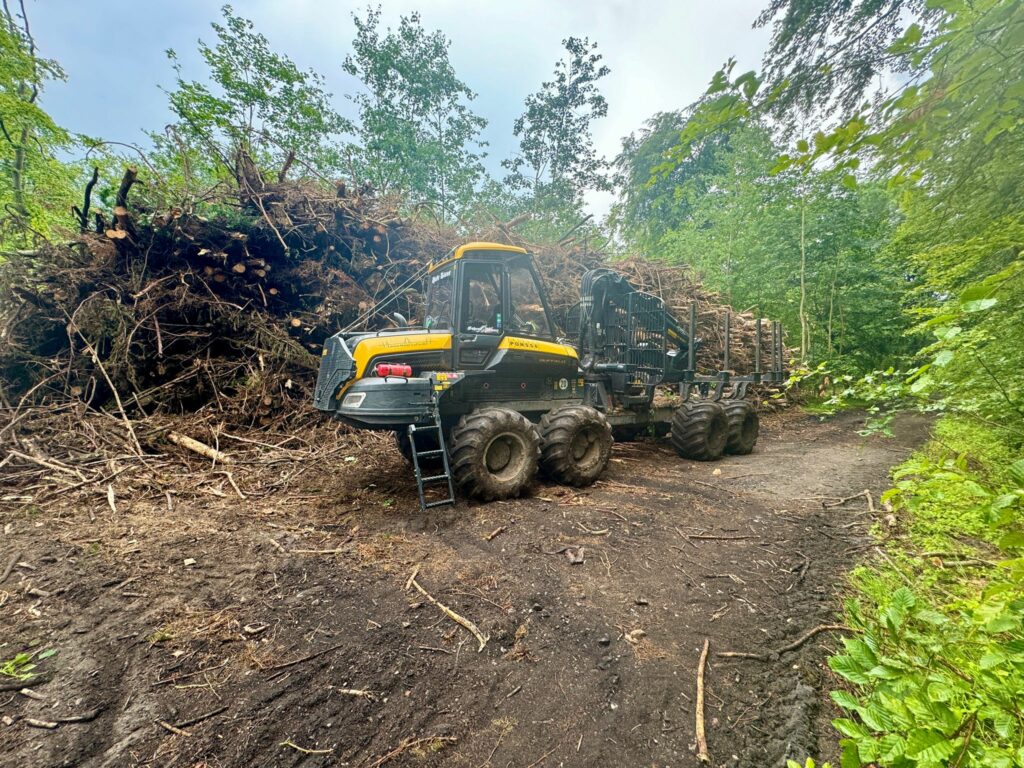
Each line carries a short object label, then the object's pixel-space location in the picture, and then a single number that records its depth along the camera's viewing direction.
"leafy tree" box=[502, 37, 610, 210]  19.16
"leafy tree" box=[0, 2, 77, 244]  8.79
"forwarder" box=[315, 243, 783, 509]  4.02
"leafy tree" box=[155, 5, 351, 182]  12.51
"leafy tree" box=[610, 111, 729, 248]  19.28
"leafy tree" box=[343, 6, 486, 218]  17.56
